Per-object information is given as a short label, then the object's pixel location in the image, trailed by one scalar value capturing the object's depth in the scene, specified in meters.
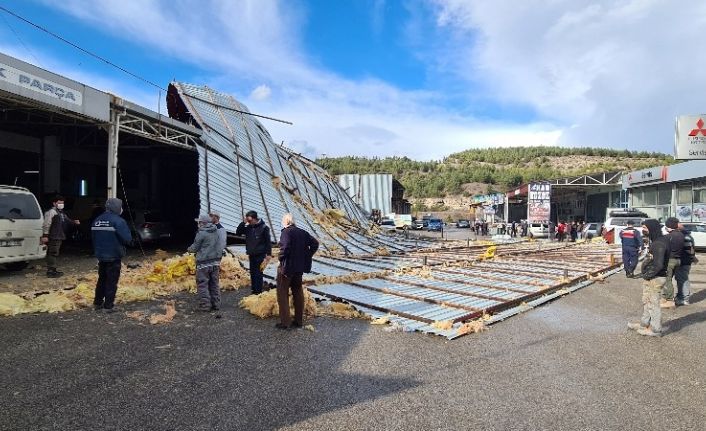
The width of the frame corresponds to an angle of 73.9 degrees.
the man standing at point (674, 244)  8.19
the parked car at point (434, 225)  49.28
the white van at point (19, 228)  9.34
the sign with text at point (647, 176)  29.36
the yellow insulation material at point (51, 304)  7.20
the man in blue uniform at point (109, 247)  7.27
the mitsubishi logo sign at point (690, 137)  22.39
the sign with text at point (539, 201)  28.97
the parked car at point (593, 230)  31.60
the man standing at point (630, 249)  12.90
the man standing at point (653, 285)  6.59
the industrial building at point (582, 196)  36.66
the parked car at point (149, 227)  17.19
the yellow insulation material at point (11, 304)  6.88
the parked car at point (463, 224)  61.32
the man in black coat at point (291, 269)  6.62
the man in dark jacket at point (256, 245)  8.45
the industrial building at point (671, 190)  26.44
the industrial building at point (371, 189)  46.41
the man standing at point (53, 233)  10.13
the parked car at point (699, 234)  20.94
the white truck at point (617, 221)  25.05
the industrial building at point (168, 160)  11.74
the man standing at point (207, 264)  7.57
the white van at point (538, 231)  34.28
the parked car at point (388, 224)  35.04
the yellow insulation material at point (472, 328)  6.50
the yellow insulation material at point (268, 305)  7.20
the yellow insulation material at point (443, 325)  6.64
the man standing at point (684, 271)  8.80
